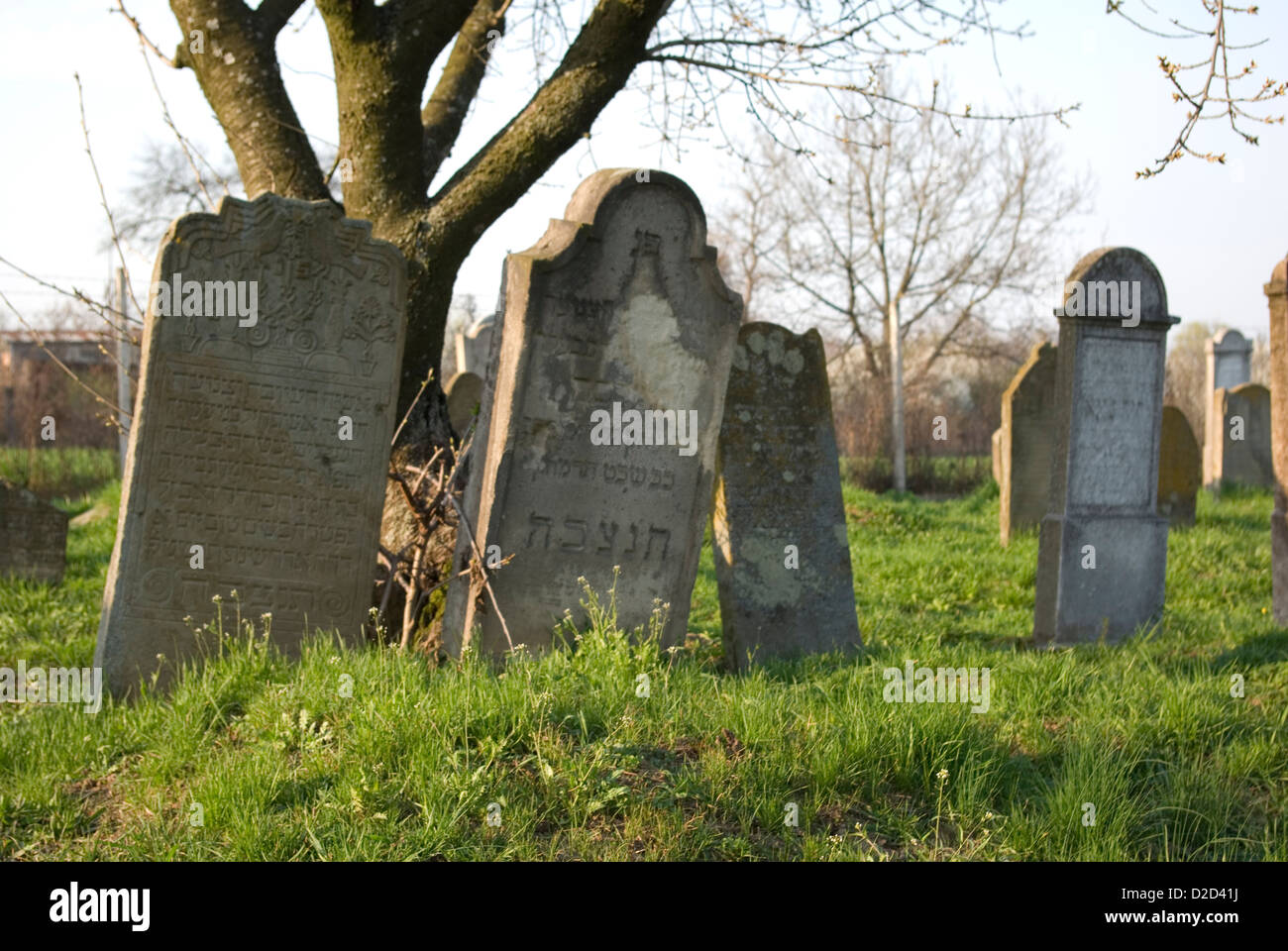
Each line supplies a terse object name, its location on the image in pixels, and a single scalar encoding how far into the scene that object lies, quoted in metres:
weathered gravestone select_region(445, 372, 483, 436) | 12.14
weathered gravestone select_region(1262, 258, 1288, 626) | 7.15
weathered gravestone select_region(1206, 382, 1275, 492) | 14.51
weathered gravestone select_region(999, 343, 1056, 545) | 10.93
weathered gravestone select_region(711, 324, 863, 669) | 6.70
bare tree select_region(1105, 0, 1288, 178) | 3.94
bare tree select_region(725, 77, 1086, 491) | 24.84
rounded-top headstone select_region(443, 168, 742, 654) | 5.74
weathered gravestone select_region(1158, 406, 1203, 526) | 11.41
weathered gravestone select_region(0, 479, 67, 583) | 8.77
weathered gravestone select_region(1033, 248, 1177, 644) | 7.17
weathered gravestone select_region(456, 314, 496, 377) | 16.97
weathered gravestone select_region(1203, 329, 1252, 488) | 18.38
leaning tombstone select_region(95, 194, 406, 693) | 5.63
